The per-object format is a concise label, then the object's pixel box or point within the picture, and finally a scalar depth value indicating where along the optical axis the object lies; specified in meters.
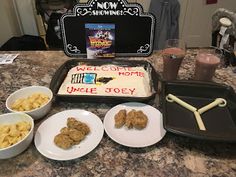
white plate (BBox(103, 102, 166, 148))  0.78
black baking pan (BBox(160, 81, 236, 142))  0.73
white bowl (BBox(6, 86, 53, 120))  0.85
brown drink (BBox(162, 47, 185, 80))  1.05
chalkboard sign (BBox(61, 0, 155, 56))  1.18
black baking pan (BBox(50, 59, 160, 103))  0.94
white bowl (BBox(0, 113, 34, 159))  0.70
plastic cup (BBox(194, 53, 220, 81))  1.04
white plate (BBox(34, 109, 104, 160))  0.74
